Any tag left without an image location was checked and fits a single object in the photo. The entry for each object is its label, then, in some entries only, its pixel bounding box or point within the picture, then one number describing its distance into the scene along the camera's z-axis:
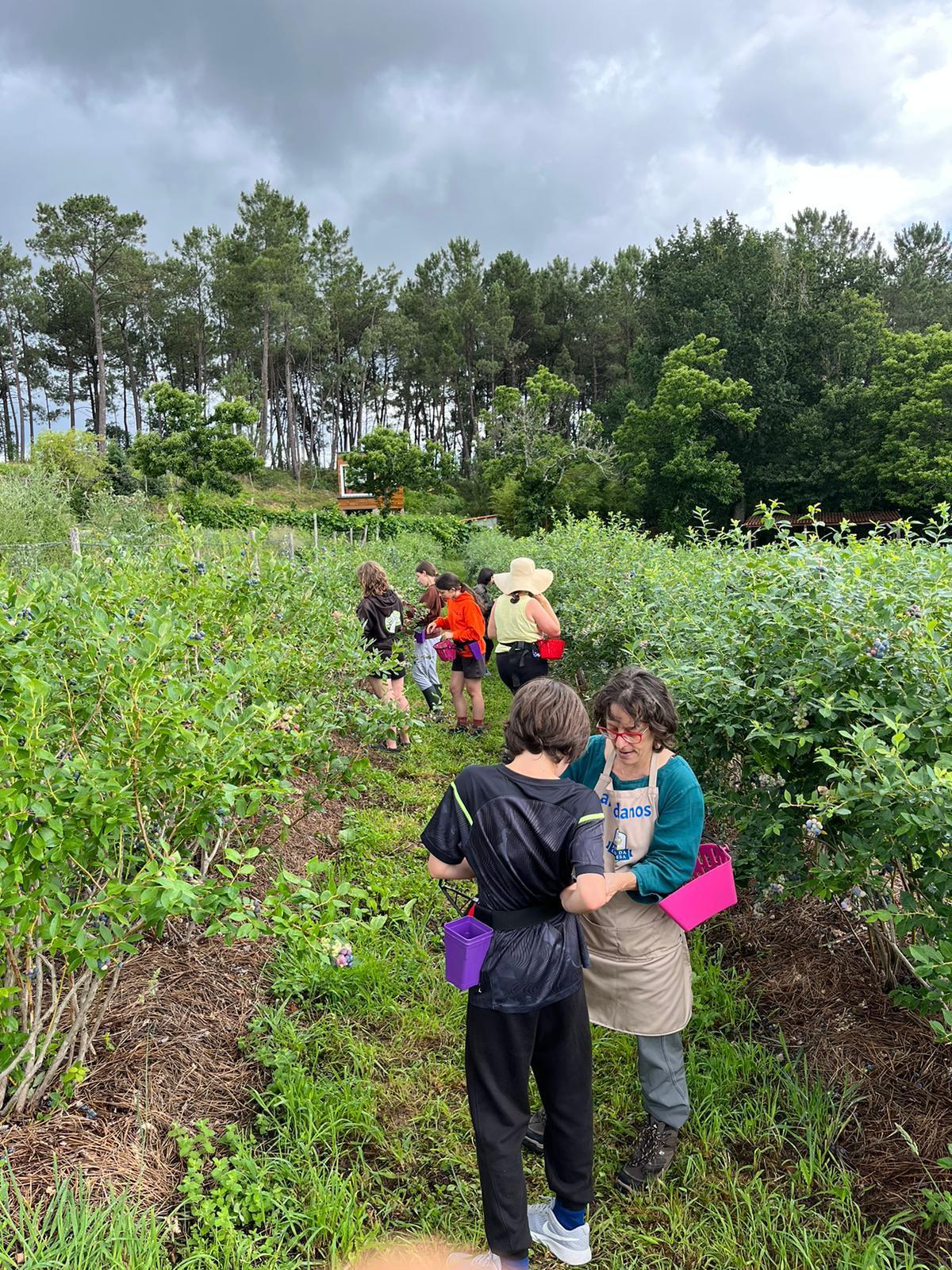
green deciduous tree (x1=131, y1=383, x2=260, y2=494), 34.34
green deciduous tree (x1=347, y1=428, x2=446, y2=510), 37.91
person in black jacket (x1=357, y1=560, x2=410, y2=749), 6.08
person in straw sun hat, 5.77
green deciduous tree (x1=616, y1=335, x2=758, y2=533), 34.41
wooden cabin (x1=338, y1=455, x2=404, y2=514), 41.44
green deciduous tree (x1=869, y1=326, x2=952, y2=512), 29.67
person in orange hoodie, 6.69
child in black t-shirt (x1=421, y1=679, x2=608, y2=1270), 1.79
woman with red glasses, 2.08
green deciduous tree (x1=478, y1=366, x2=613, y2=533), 36.28
